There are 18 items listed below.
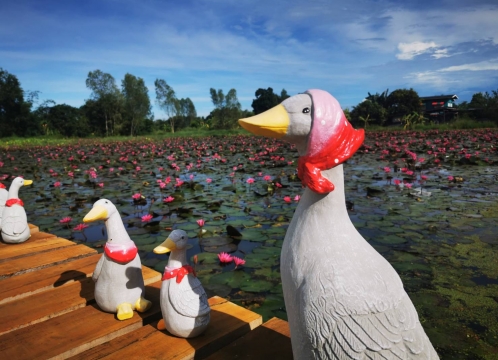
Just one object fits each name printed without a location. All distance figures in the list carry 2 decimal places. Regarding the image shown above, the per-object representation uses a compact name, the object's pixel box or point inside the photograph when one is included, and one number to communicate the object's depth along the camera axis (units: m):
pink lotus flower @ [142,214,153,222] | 3.66
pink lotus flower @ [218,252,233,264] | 2.76
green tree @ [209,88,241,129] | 33.31
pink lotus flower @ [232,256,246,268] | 2.65
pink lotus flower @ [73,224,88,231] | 3.59
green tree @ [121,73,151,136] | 31.53
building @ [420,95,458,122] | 32.09
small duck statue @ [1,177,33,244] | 2.74
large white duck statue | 1.01
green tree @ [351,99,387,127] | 26.12
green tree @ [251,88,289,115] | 44.88
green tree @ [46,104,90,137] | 28.05
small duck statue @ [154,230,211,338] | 1.50
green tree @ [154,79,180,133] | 35.62
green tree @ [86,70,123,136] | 29.61
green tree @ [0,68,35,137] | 26.11
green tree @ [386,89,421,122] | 27.58
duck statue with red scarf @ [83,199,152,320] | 1.69
